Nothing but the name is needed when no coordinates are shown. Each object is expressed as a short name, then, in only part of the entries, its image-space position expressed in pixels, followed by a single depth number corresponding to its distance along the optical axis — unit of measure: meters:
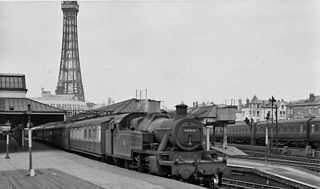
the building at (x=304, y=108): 102.62
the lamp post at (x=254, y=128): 54.17
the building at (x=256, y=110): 114.50
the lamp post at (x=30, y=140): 16.47
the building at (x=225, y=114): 39.47
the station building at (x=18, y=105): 36.56
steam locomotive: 16.48
